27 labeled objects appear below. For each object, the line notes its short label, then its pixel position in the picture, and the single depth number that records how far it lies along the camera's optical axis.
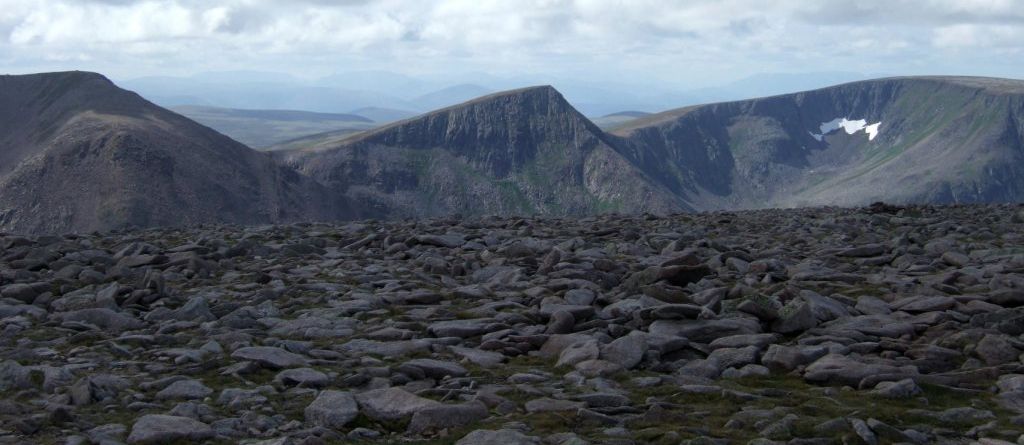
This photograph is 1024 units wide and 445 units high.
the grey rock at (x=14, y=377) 12.69
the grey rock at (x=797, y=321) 15.52
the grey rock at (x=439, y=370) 13.27
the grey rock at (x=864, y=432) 9.95
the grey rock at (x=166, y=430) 10.34
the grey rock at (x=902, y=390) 11.95
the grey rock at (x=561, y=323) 15.78
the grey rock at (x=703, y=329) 14.98
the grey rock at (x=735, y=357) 13.65
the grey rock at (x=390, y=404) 11.23
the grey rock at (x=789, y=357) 13.41
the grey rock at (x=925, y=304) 16.91
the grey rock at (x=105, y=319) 16.86
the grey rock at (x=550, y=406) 11.33
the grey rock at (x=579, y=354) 13.84
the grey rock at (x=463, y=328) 15.95
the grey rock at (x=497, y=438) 10.03
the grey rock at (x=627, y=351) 13.62
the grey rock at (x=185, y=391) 12.27
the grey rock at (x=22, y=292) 19.45
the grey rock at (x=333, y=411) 11.09
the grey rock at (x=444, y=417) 10.88
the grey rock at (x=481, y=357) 14.12
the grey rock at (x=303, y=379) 12.83
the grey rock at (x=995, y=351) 13.62
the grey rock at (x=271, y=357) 13.80
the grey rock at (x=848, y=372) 12.69
